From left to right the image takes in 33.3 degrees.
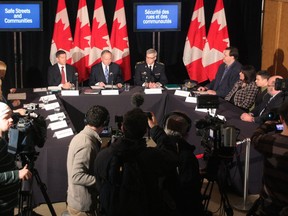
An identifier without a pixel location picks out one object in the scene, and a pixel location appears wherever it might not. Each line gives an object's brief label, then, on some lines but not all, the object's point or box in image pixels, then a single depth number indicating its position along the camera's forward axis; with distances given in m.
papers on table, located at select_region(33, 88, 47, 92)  6.90
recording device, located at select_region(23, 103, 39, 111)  4.79
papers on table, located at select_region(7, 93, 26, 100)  6.37
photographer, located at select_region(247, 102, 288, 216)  2.86
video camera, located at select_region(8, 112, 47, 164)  3.17
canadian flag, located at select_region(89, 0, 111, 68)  8.20
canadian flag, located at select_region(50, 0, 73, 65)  8.05
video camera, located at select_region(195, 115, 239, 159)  3.45
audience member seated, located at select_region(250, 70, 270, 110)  5.93
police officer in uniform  7.55
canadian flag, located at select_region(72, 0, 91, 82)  8.16
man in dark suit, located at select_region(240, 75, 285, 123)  5.34
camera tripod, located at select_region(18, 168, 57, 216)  3.38
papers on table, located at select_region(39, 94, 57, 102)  6.21
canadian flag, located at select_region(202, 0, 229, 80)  8.30
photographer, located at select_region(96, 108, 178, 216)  2.64
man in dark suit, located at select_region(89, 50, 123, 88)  7.54
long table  4.42
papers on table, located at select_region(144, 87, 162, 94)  6.86
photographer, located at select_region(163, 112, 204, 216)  2.85
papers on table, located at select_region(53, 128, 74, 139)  4.65
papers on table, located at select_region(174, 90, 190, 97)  6.70
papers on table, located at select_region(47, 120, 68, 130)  4.94
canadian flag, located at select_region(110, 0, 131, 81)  8.22
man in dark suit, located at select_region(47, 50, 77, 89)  7.40
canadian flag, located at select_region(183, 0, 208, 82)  8.36
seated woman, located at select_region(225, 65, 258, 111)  6.24
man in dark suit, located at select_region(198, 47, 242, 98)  6.95
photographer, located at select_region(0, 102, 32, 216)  2.93
